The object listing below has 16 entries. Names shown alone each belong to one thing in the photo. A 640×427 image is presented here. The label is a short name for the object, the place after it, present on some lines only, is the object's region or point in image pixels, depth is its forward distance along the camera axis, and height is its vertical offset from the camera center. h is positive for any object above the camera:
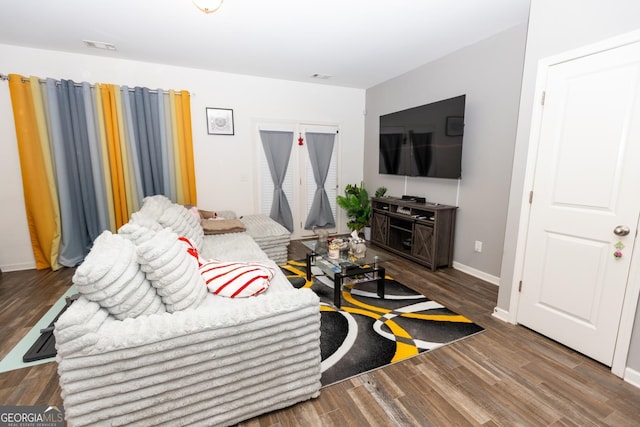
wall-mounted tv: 3.35 +0.30
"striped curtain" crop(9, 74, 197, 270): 3.31 +0.09
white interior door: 1.77 -0.23
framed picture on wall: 4.17 +0.58
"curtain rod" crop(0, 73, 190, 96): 3.20 +0.89
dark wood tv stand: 3.50 -0.85
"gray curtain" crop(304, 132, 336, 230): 4.89 -0.17
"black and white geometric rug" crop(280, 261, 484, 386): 1.96 -1.29
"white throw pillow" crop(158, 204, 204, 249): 2.63 -0.58
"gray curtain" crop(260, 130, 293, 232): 4.57 -0.01
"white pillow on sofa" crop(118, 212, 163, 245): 1.60 -0.39
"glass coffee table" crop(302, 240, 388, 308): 2.62 -0.96
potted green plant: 4.88 -0.71
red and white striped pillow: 1.83 -0.75
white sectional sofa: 1.17 -0.80
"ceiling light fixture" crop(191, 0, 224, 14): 1.90 +1.02
